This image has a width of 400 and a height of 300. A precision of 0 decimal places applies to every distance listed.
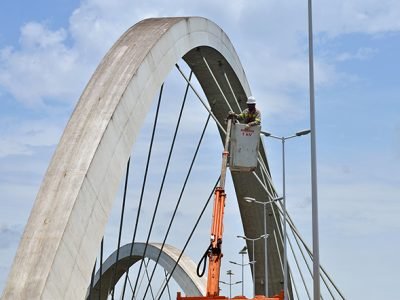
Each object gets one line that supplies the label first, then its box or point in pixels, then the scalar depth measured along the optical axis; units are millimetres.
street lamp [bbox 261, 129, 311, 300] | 36688
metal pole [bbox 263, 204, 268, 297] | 40881
